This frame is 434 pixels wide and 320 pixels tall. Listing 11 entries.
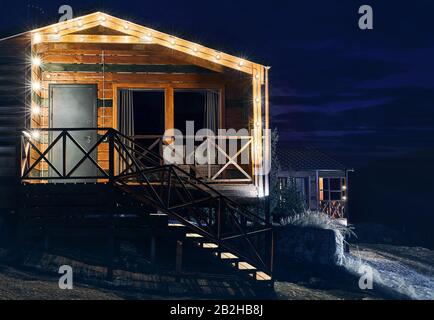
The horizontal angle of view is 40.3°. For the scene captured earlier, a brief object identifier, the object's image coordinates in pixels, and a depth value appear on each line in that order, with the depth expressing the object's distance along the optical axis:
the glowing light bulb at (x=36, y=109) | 13.88
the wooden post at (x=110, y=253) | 11.73
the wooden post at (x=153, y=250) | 12.70
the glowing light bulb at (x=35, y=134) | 14.12
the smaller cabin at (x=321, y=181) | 29.70
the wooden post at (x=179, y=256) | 12.95
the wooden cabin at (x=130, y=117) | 12.38
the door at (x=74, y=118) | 15.06
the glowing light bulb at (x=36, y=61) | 13.72
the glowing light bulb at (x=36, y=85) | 13.76
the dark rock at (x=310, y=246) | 15.28
